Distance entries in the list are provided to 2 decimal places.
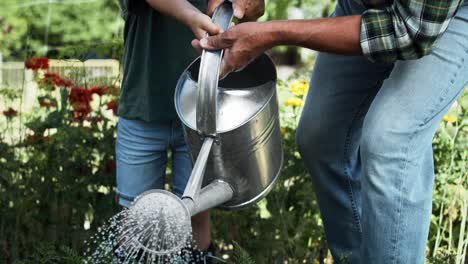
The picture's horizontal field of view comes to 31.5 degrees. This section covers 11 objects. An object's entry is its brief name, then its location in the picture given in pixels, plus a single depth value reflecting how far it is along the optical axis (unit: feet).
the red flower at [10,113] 9.33
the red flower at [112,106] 9.23
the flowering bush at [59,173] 8.93
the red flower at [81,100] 9.14
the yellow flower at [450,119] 9.26
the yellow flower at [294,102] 9.61
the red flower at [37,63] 9.34
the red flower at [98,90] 9.15
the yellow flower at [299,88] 9.71
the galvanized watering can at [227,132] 6.02
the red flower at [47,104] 9.56
